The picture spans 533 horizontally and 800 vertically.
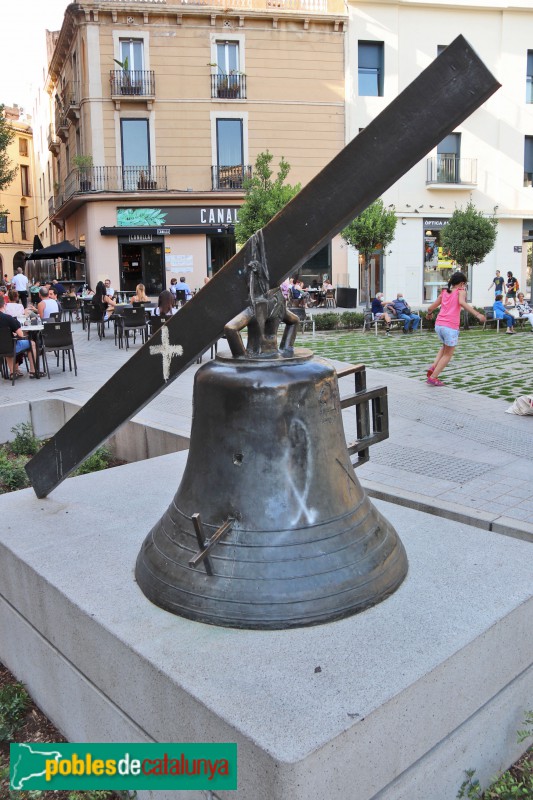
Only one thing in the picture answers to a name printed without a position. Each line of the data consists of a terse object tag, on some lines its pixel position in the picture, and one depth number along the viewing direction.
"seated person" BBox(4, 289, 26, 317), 13.12
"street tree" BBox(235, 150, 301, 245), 23.42
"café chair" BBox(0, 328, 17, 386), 11.12
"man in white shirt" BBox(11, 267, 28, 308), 23.78
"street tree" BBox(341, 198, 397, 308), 22.50
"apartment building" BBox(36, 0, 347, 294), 28.19
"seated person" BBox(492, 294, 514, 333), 18.48
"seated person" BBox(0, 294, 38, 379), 11.30
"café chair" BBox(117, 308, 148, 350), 15.19
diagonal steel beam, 1.99
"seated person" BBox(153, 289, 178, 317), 15.25
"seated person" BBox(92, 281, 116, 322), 18.42
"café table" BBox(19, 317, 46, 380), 11.89
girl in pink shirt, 9.68
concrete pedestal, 1.99
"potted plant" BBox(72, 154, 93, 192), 28.20
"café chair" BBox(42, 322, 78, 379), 11.70
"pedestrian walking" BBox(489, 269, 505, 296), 25.58
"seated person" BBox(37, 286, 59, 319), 15.19
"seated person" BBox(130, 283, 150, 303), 18.06
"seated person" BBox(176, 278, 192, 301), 21.64
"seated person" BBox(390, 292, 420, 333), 18.75
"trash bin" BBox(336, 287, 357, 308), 28.36
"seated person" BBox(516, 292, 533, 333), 19.53
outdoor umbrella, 24.86
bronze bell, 2.40
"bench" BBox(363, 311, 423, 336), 18.56
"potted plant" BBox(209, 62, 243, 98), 28.92
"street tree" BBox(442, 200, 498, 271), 24.28
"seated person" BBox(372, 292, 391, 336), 18.34
